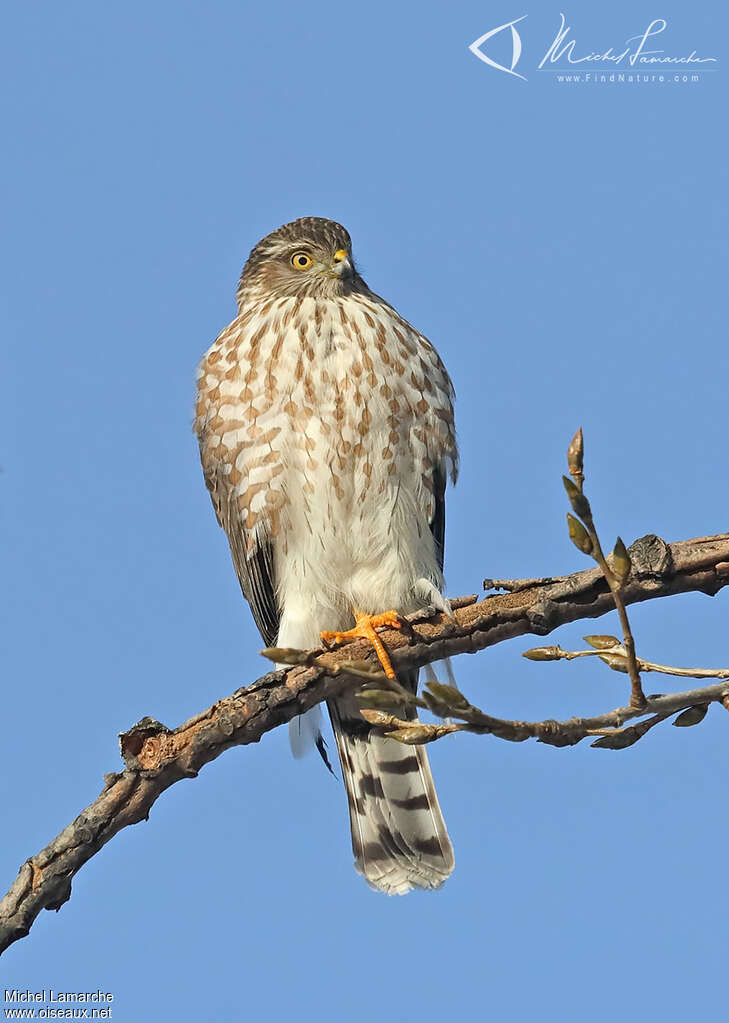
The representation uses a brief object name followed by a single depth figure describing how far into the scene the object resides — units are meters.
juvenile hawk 12.06
